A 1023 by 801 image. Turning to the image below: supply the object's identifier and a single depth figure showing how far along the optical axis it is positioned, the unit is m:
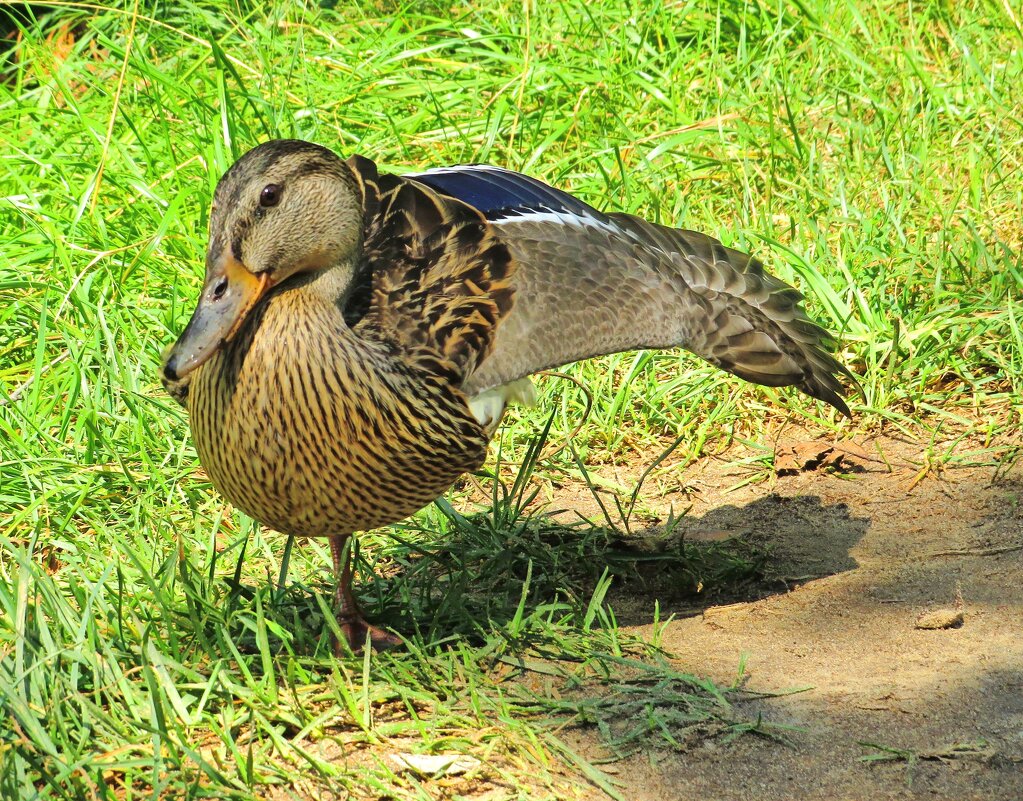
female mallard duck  6.22
